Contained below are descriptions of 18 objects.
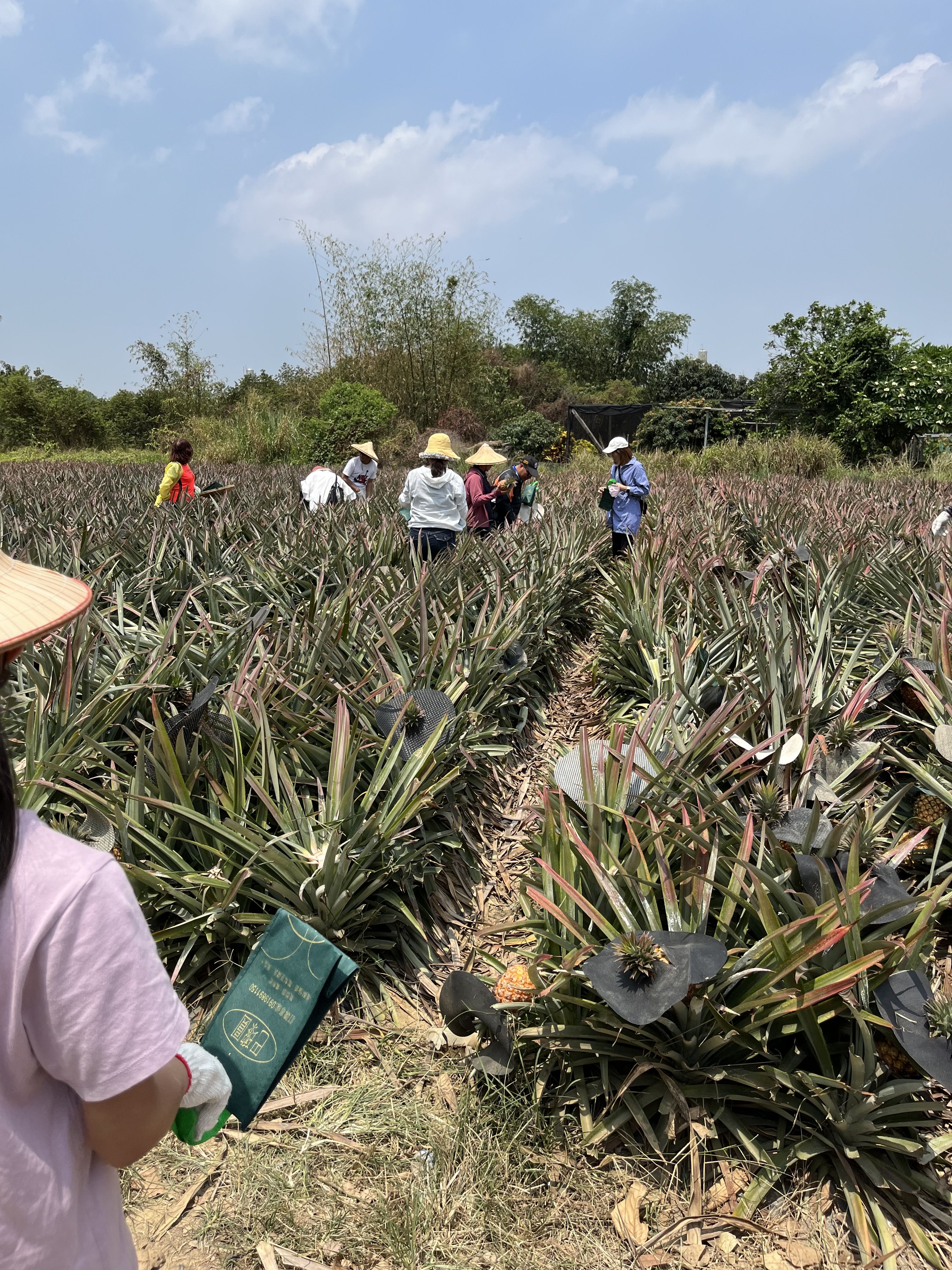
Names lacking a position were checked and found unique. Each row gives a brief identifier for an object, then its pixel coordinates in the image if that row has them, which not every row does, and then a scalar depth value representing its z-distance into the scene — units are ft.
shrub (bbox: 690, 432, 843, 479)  53.93
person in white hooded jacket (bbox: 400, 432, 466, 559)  20.22
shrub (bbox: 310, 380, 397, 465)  62.80
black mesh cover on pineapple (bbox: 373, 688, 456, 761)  9.78
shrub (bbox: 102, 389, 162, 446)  106.93
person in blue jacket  23.31
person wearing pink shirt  2.33
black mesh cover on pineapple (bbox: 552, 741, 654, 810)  8.21
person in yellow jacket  23.80
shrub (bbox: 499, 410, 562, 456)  80.89
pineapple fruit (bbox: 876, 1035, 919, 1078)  5.94
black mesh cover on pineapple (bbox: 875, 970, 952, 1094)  5.61
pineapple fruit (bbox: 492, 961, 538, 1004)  7.03
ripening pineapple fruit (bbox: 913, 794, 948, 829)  8.55
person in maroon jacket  26.23
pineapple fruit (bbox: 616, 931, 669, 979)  5.94
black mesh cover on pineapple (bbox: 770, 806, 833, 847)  7.38
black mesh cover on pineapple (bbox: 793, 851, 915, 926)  6.57
